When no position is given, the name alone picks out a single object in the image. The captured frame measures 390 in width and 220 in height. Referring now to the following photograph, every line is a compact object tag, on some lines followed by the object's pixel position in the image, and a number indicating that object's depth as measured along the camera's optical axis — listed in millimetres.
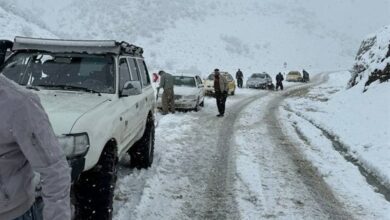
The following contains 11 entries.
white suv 4125
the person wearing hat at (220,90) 16375
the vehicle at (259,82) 35188
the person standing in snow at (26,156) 2025
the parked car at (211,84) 26016
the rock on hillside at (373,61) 18919
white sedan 17531
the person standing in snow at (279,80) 34781
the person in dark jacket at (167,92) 16219
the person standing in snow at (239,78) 36000
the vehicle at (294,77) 48750
